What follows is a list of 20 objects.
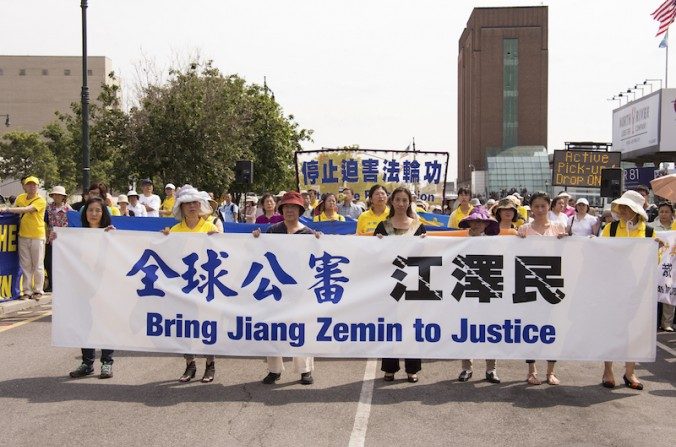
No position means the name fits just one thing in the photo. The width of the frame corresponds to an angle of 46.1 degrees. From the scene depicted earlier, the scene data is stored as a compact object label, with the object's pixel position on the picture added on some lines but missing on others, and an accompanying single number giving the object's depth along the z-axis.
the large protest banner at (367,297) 7.22
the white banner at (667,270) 9.65
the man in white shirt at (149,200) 14.77
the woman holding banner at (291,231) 7.40
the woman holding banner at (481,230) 7.58
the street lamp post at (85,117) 18.56
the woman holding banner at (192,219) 7.39
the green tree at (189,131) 27.02
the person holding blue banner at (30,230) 11.67
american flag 35.78
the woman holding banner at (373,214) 8.99
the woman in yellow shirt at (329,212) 11.75
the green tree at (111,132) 27.47
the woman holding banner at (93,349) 7.52
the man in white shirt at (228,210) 16.42
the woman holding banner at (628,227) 7.41
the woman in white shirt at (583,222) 12.94
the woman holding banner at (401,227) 7.50
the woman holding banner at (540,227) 7.50
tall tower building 112.75
